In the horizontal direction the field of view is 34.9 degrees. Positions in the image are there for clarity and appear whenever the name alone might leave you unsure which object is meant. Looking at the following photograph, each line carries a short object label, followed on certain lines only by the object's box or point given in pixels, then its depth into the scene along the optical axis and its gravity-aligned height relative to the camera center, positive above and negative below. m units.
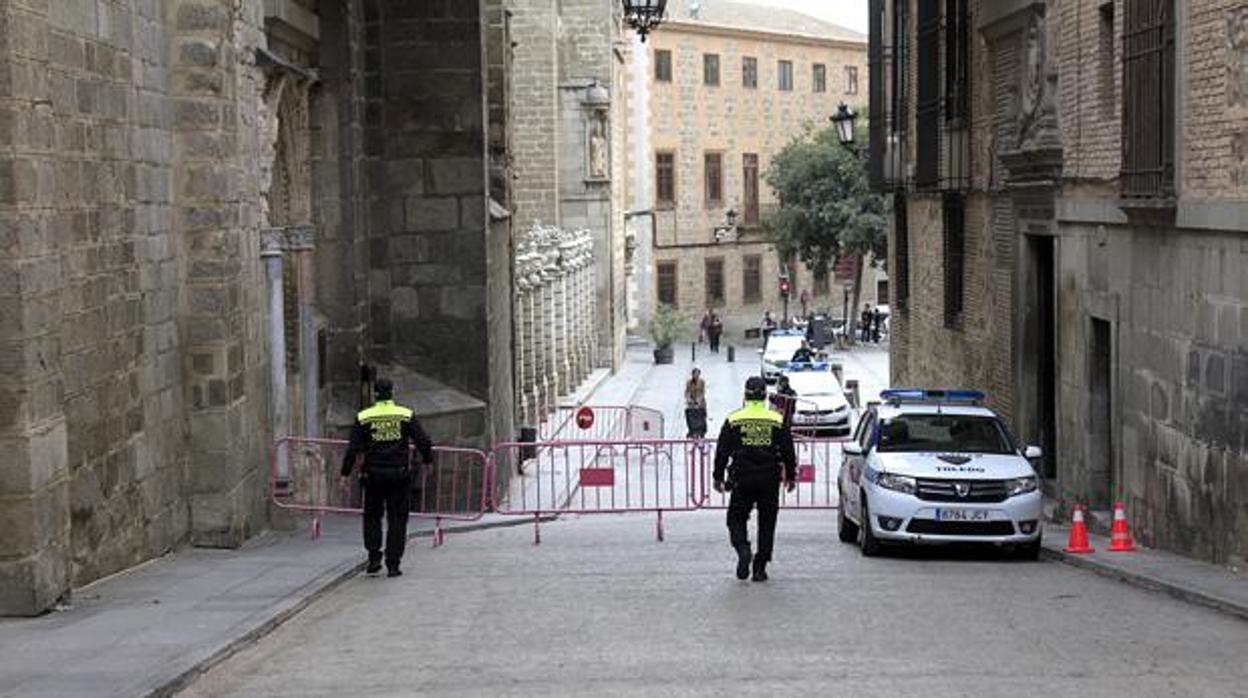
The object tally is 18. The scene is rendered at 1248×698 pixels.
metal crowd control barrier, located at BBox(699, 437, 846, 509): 21.28 -3.73
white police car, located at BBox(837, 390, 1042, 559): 15.54 -2.25
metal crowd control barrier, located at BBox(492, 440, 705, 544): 19.81 -3.53
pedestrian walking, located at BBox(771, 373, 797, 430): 30.29 -3.11
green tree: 70.25 -0.25
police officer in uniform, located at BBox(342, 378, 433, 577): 14.33 -1.82
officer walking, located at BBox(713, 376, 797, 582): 13.92 -1.89
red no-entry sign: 31.73 -3.45
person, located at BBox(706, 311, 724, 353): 70.31 -4.68
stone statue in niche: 54.00 +1.60
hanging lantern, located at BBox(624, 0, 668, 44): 28.67 +2.77
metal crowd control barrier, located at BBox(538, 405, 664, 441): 33.11 -4.18
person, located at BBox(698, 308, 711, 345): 72.59 -4.69
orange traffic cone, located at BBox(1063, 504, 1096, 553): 16.00 -2.77
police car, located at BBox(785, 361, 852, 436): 39.12 -4.08
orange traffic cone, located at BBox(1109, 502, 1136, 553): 15.95 -2.76
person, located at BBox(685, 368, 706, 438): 34.00 -3.52
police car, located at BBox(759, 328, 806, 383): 49.72 -3.98
